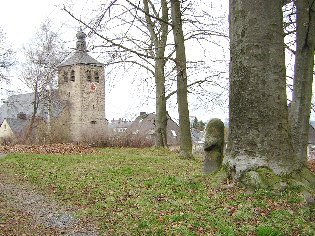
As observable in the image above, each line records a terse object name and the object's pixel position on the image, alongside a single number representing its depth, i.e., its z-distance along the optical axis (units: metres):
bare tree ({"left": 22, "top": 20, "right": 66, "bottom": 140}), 27.25
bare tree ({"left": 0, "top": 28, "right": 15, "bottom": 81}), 24.81
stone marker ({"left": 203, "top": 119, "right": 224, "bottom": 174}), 6.92
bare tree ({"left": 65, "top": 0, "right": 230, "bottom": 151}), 8.83
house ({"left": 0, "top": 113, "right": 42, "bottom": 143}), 52.17
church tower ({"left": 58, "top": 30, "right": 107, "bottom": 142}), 48.44
